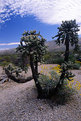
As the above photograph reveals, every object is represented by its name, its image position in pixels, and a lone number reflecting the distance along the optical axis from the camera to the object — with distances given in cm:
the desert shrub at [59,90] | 328
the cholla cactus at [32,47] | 281
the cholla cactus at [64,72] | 283
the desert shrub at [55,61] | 1132
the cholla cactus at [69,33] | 292
